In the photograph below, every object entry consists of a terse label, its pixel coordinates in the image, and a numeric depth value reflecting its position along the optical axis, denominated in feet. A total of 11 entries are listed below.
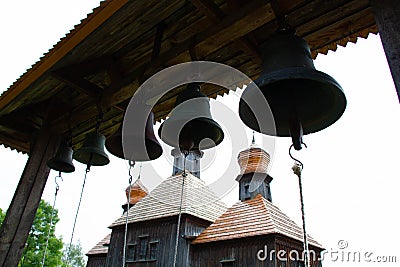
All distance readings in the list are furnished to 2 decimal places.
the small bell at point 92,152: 10.15
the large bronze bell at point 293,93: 5.43
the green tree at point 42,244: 78.28
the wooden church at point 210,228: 44.55
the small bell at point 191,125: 7.80
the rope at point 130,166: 8.63
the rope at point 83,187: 10.35
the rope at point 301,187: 5.66
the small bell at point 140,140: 9.12
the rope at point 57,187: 11.60
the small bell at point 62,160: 11.07
